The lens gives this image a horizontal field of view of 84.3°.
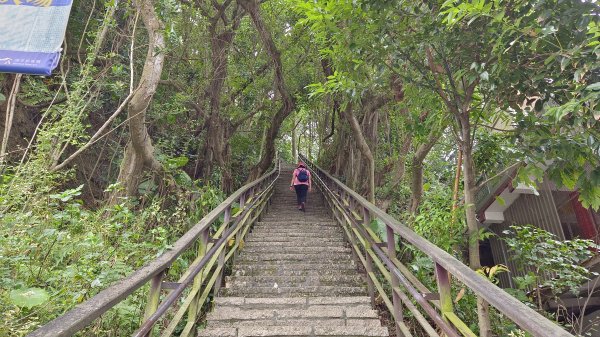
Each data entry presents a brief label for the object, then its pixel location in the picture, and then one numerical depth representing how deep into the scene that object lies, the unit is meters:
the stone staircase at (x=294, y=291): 2.74
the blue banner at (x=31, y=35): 2.34
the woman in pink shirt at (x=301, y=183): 7.93
